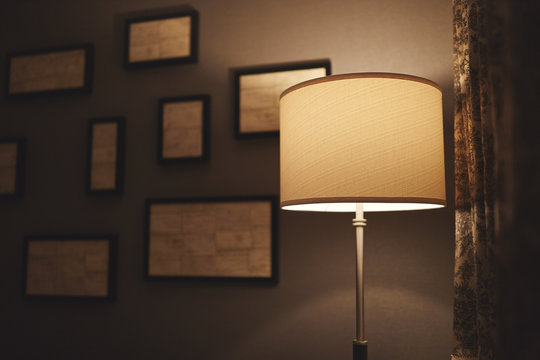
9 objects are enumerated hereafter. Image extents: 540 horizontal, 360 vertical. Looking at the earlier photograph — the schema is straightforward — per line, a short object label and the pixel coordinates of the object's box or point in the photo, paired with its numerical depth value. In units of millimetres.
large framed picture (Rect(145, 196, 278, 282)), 1606
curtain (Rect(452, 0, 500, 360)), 1115
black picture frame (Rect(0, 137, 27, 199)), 1895
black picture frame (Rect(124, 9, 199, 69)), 1757
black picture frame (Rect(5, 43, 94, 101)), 1877
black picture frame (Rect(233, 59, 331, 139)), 1602
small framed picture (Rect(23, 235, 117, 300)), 1762
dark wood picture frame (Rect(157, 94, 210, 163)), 1707
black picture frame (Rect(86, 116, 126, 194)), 1788
